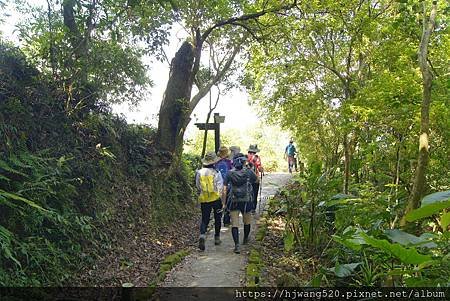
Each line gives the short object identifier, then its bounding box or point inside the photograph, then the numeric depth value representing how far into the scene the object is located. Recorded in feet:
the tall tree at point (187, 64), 32.37
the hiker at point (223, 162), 28.91
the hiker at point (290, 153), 62.82
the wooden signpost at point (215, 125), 43.14
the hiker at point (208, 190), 23.68
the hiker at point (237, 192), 23.90
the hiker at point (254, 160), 34.78
